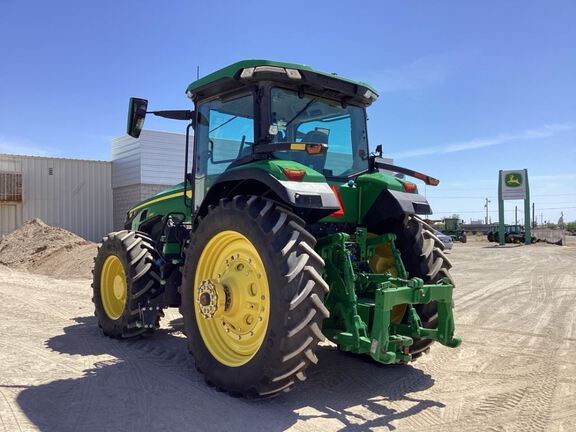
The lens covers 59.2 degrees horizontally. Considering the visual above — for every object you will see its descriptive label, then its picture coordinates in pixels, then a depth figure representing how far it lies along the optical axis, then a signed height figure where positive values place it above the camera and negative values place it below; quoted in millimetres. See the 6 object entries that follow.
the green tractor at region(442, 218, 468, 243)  41541 -354
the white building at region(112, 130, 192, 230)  22656 +3073
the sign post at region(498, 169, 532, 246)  34531 +2538
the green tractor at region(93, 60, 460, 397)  3762 -140
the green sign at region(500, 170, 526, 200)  34594 +2845
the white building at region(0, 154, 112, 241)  22203 +1775
